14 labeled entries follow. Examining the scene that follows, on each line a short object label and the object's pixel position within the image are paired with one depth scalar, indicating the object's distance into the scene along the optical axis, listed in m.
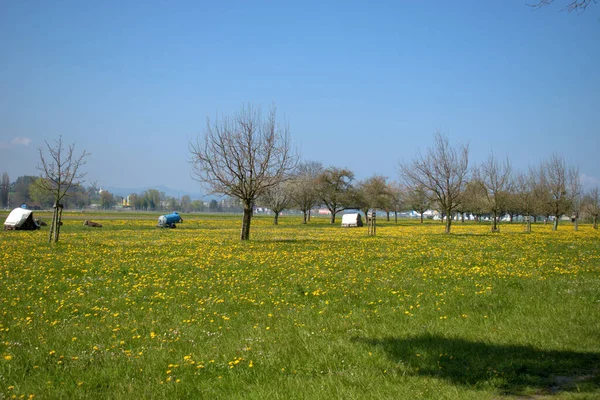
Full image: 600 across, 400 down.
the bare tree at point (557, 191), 62.53
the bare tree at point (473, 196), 60.19
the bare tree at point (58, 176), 29.89
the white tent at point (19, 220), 40.90
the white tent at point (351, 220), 71.81
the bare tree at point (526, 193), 63.45
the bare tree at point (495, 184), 57.28
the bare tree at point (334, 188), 91.37
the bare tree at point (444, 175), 49.03
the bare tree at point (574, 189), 65.06
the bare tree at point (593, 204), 74.22
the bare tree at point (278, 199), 78.94
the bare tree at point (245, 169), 32.75
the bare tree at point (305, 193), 84.69
